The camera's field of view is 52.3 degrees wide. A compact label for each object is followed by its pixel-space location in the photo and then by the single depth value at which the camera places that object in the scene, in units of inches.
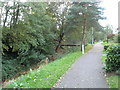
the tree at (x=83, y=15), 516.2
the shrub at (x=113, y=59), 192.9
